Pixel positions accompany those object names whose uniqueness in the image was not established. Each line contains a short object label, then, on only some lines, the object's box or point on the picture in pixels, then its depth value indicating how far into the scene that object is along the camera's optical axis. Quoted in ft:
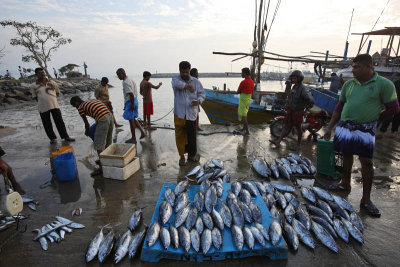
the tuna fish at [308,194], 11.87
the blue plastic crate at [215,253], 8.07
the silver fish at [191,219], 9.54
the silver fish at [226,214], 9.58
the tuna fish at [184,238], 8.26
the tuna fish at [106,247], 8.25
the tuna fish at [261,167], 14.81
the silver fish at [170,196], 11.00
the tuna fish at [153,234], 8.32
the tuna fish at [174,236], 8.41
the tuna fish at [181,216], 9.51
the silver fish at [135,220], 9.88
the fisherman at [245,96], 23.71
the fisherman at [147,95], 26.05
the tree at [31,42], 97.90
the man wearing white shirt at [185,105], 15.46
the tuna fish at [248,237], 8.18
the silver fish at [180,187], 12.05
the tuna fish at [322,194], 11.80
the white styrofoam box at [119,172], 14.33
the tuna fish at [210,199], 10.48
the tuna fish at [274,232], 8.26
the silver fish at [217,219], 9.41
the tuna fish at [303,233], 8.84
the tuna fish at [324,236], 8.68
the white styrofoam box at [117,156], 14.32
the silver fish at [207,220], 9.42
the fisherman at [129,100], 21.50
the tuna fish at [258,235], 8.28
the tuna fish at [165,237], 8.26
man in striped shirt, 15.42
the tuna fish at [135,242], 8.35
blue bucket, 14.02
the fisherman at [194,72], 24.10
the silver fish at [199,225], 9.24
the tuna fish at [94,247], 8.29
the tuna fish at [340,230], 9.18
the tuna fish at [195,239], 8.28
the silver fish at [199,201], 10.57
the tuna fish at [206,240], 8.16
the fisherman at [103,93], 26.05
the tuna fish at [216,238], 8.29
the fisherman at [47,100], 20.97
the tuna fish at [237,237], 8.18
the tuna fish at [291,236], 8.73
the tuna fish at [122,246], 8.24
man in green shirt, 10.21
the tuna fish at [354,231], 9.03
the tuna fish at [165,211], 9.66
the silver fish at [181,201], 10.45
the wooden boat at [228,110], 32.71
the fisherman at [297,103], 18.30
